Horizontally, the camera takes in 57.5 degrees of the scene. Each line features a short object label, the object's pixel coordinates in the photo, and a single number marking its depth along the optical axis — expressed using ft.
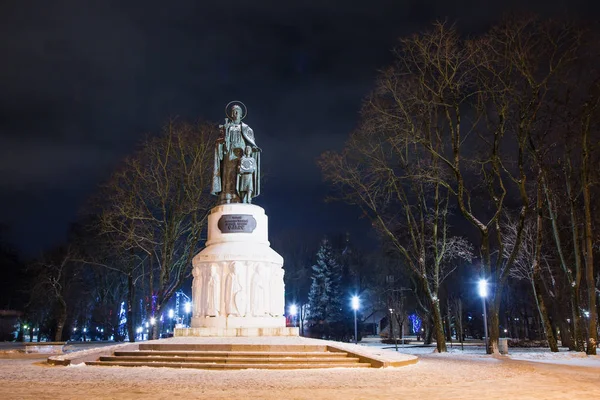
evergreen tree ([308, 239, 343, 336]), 143.13
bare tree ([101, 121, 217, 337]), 82.79
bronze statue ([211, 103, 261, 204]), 64.34
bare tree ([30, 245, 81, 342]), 113.39
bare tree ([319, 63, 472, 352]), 65.98
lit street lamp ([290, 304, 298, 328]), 151.02
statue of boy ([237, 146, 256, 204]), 64.18
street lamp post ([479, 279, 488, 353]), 68.76
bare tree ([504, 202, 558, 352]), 66.02
